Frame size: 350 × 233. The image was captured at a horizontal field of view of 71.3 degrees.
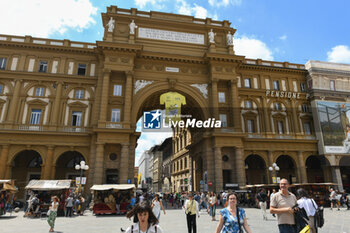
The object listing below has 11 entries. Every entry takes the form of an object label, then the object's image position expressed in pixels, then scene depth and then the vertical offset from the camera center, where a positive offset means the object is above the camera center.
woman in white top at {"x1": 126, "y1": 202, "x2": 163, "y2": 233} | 4.06 -0.53
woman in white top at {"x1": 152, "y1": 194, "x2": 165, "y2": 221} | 10.41 -0.74
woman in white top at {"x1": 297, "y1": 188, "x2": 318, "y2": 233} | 6.31 -0.48
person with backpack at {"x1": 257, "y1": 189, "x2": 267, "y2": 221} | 15.26 -0.89
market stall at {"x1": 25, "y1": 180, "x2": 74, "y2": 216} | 19.84 +0.00
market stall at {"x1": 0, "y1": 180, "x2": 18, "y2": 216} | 18.61 -0.15
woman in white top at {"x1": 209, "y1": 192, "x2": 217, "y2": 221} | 15.73 -1.01
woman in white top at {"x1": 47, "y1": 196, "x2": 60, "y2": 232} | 12.11 -1.21
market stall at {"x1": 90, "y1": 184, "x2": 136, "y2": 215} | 20.66 -0.79
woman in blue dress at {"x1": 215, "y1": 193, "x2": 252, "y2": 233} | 4.91 -0.60
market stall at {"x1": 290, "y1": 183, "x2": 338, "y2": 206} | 24.86 -0.25
